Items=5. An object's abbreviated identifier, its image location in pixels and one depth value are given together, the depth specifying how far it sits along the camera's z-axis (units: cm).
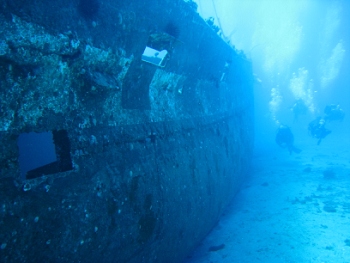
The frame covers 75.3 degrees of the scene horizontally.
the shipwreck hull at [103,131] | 198
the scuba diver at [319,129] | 1544
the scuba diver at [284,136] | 1552
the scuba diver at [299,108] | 2051
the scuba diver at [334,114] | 1691
